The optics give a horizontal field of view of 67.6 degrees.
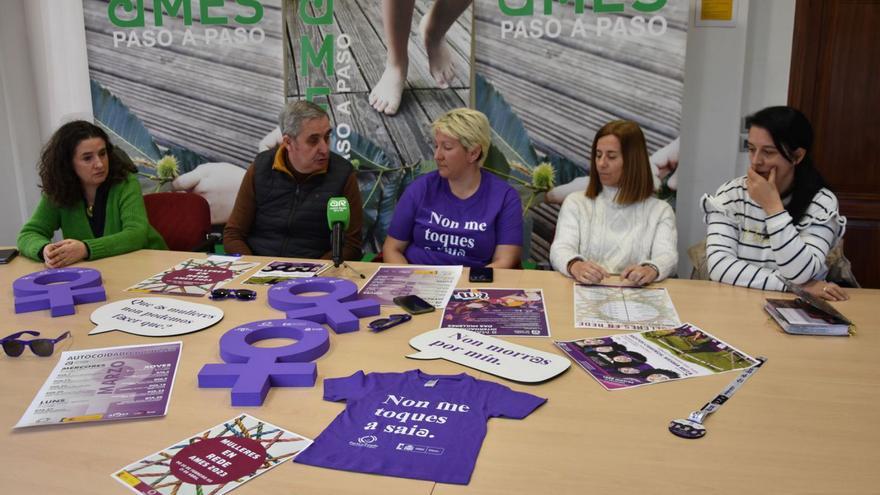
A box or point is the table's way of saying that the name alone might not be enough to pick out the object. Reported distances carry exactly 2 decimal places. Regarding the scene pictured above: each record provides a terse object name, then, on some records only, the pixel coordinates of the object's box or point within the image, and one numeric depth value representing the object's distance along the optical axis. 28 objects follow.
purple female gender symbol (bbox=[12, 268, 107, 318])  1.88
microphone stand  2.22
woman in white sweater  2.47
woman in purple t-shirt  2.74
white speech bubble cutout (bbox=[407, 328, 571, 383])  1.46
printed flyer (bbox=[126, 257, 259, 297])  2.10
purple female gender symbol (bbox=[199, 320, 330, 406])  1.35
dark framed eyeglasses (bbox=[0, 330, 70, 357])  1.54
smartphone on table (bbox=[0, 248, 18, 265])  2.45
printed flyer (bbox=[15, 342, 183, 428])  1.28
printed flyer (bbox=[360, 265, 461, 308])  2.02
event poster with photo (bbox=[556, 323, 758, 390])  1.45
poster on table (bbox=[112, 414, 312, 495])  1.05
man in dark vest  2.90
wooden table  1.06
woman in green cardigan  2.63
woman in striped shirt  2.07
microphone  2.20
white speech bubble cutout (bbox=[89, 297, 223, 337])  1.73
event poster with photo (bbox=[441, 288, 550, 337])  1.74
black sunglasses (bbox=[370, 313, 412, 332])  1.73
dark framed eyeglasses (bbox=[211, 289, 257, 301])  2.00
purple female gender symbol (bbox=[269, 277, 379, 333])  1.76
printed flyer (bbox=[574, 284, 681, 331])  1.78
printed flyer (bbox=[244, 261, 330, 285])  2.21
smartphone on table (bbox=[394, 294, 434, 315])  1.88
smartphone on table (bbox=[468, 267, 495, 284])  2.18
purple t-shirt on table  1.11
